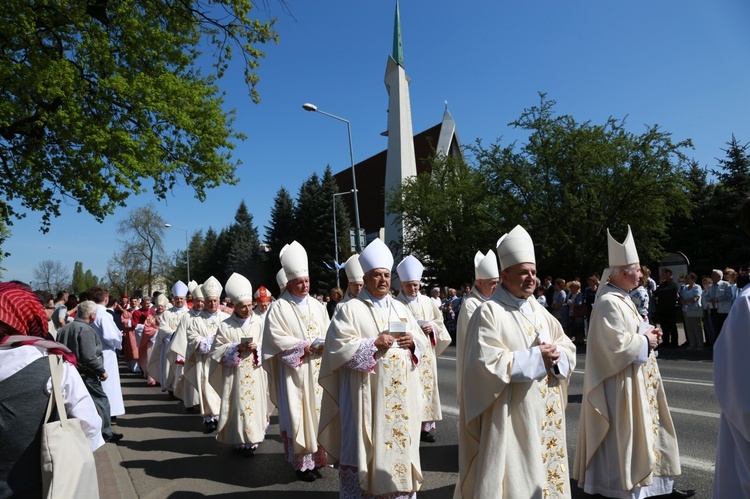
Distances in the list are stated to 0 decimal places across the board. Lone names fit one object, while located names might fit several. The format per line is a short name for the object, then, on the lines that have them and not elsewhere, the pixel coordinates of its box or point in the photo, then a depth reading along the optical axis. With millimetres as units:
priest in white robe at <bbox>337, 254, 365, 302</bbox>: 8766
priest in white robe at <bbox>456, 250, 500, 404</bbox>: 7431
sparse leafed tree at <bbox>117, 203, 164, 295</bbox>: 63031
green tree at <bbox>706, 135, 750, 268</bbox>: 29125
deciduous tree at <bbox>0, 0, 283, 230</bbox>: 10750
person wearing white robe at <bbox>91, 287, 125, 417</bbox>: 9234
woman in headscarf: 2752
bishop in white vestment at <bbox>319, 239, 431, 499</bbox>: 4848
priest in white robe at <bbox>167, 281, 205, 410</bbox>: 10477
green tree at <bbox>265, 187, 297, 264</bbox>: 55969
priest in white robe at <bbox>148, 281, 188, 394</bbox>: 12633
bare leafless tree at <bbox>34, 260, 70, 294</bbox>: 72162
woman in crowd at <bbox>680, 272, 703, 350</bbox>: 15234
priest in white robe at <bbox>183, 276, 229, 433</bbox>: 9211
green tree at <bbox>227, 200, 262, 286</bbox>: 65750
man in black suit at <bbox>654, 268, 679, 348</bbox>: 15805
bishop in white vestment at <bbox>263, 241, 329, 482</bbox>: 6422
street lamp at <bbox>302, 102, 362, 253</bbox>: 24125
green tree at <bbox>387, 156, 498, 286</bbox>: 32188
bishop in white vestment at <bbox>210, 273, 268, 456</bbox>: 7512
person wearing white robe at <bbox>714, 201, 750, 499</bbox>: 2396
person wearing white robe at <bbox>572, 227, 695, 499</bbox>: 4969
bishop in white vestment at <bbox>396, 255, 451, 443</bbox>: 7492
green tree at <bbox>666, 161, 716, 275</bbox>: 31922
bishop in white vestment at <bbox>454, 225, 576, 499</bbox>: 4051
